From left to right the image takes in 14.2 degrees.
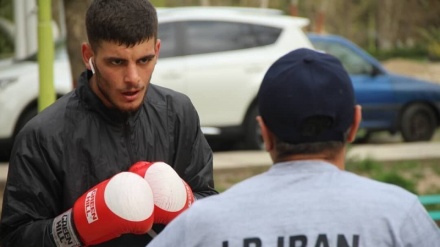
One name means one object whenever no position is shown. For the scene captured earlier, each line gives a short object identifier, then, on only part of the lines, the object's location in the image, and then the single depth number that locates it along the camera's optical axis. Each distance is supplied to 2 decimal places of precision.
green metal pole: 12.26
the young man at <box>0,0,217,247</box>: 5.17
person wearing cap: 3.71
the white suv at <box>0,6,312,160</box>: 18.44
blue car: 21.22
